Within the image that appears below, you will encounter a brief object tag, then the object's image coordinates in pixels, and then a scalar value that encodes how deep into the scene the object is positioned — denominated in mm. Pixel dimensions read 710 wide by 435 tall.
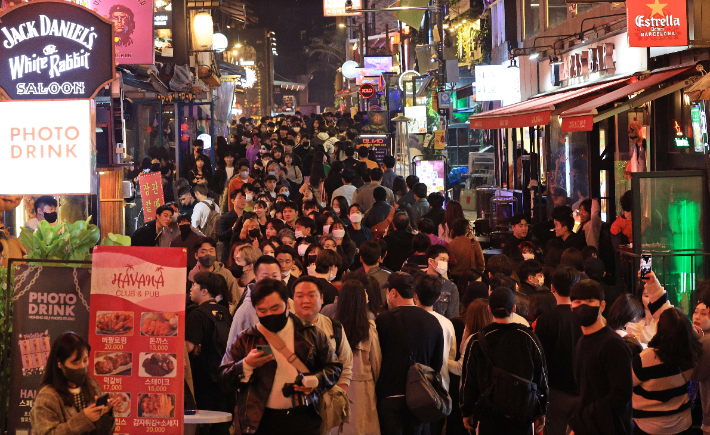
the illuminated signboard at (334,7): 41531
